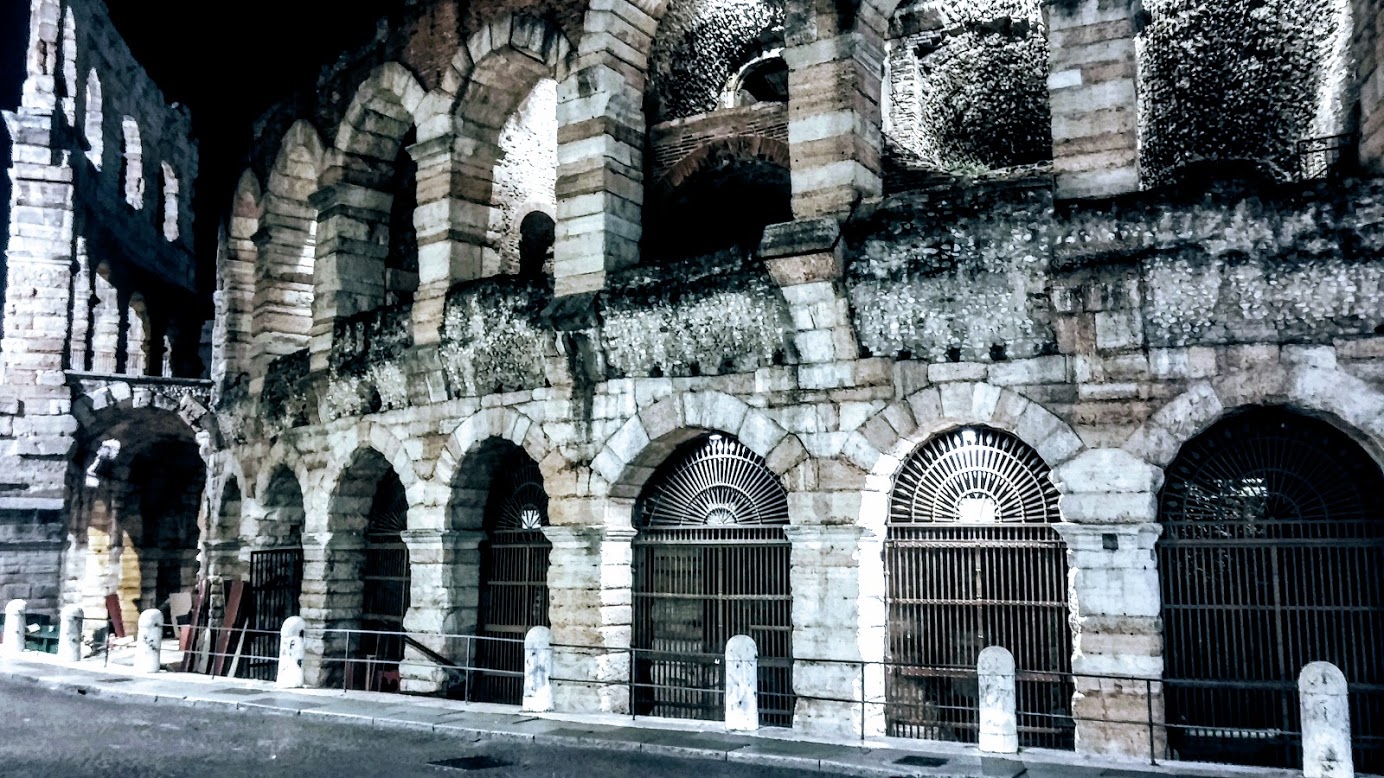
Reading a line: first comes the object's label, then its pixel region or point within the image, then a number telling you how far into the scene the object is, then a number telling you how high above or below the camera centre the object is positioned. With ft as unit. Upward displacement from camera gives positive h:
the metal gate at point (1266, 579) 24.88 -1.01
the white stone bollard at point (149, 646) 42.75 -4.30
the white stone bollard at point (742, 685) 27.63 -3.79
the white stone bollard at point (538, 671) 31.78 -3.94
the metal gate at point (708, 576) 31.60 -1.20
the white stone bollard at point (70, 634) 47.19 -4.26
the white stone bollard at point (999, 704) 24.67 -3.79
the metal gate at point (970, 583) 27.63 -1.23
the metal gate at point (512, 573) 37.24 -1.27
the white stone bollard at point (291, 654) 38.55 -4.19
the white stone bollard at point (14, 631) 49.95 -4.34
